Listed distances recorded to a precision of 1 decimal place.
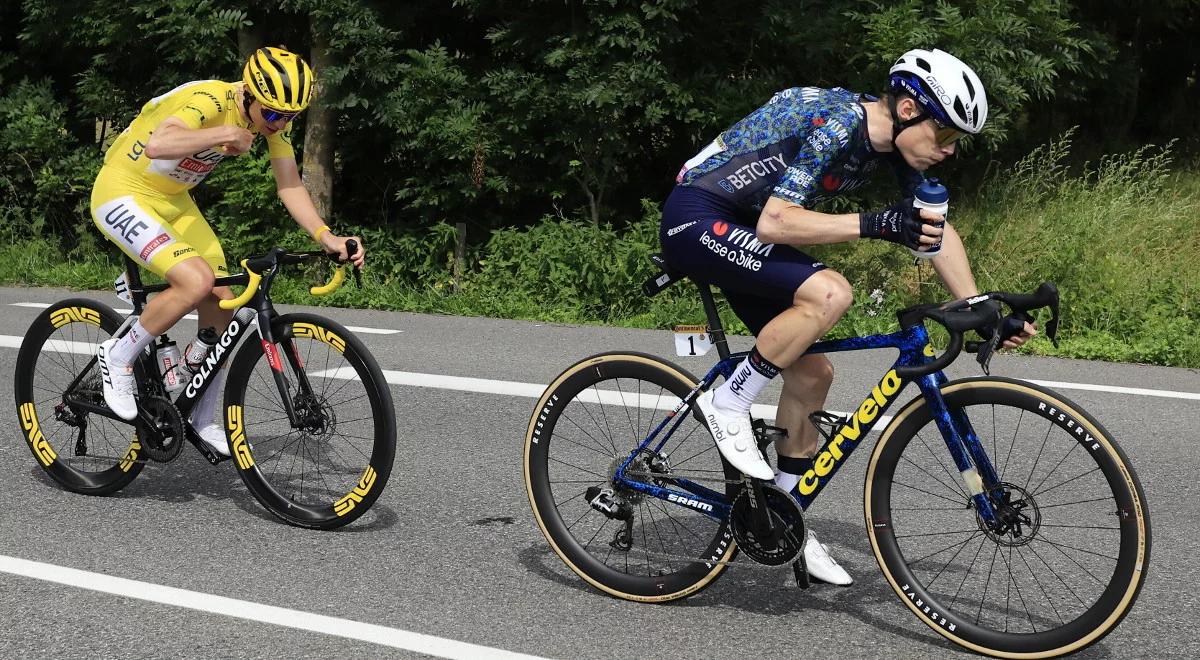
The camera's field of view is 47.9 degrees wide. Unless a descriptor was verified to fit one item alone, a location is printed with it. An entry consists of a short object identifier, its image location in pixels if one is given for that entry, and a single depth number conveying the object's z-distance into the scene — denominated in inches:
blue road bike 155.3
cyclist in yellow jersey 205.5
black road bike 203.8
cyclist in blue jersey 155.6
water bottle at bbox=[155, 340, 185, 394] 221.9
